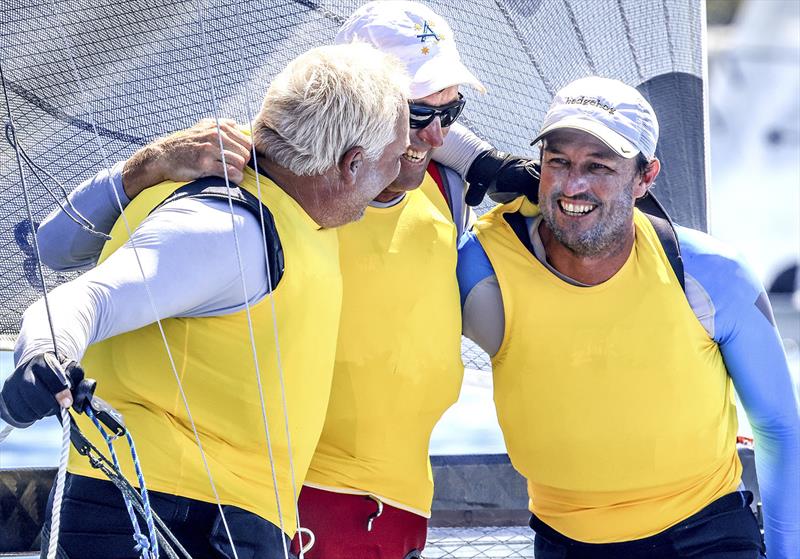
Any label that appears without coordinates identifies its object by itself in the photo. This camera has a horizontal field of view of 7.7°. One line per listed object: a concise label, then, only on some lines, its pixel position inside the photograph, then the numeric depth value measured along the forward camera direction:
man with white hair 8.81
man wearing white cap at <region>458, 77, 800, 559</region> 9.35
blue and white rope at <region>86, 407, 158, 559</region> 8.69
